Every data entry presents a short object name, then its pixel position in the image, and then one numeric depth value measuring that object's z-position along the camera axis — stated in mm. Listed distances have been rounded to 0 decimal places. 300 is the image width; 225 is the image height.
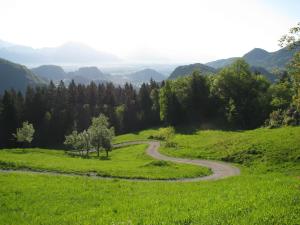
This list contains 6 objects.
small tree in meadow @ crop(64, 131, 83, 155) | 91625
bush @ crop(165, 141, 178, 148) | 85350
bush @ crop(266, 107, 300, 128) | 77125
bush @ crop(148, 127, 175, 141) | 96625
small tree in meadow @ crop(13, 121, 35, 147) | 99625
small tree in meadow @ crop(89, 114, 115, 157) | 85750
